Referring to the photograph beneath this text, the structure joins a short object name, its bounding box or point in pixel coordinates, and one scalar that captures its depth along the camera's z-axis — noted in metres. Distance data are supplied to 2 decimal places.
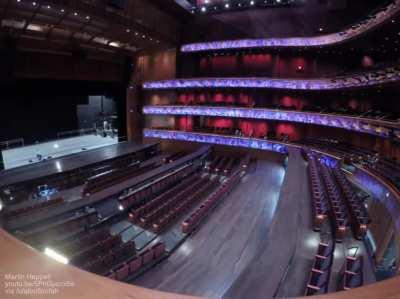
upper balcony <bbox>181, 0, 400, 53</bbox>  11.43
